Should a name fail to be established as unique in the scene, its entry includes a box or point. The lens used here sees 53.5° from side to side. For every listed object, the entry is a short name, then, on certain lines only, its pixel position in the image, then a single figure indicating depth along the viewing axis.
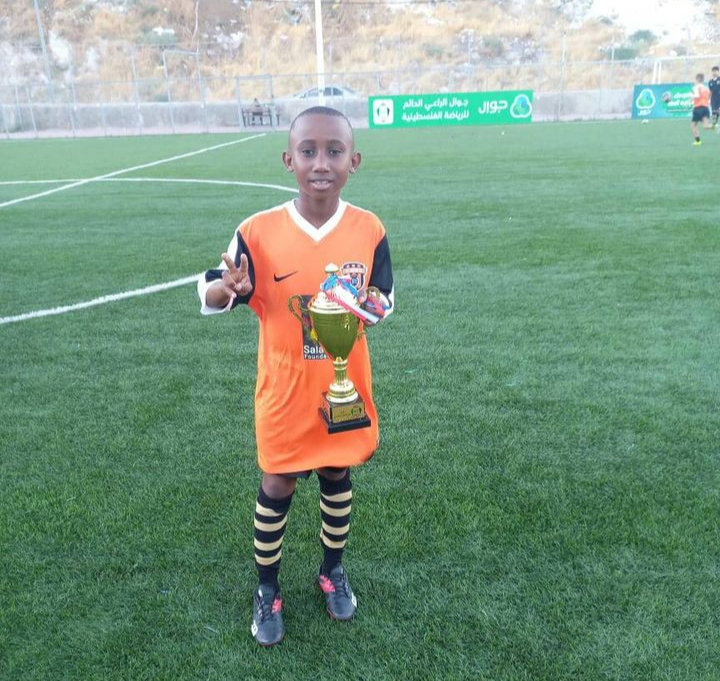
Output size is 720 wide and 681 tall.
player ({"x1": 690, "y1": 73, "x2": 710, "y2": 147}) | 16.98
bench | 29.95
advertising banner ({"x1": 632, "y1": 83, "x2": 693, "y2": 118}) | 27.67
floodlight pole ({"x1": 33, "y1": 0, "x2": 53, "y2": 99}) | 31.81
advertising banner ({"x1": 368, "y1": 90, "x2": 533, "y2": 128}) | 28.02
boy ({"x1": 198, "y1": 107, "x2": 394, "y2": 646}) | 1.96
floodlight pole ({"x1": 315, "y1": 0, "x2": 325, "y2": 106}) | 27.39
